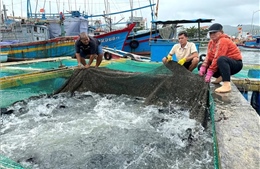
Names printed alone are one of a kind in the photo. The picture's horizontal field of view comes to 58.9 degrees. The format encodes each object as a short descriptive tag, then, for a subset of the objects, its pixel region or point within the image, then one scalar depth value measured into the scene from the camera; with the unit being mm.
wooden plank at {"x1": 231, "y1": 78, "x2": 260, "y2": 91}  5601
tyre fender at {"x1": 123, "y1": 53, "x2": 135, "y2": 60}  10425
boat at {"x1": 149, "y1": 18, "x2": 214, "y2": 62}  10811
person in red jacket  4098
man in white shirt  5461
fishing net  3893
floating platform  2045
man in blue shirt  6230
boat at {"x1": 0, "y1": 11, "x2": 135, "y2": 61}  13702
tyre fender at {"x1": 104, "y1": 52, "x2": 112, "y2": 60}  11743
